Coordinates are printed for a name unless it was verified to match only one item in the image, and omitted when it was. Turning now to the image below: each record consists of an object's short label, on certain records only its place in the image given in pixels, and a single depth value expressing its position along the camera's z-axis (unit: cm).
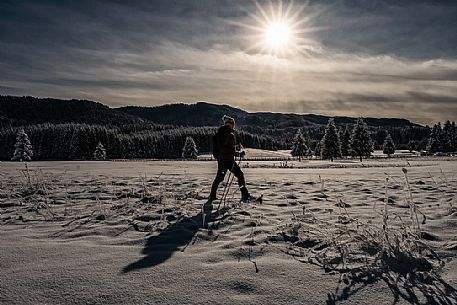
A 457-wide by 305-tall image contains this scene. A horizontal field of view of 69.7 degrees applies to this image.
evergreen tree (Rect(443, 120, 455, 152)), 7338
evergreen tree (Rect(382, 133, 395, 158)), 8162
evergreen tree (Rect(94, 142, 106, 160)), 7988
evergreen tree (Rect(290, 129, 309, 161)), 7144
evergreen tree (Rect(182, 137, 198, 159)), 8062
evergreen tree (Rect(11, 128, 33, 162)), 6388
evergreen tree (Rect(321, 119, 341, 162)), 5956
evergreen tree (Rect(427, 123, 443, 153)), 7435
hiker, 730
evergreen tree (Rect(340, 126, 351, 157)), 6831
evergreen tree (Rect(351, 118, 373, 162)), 6150
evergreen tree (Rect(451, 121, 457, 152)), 7464
